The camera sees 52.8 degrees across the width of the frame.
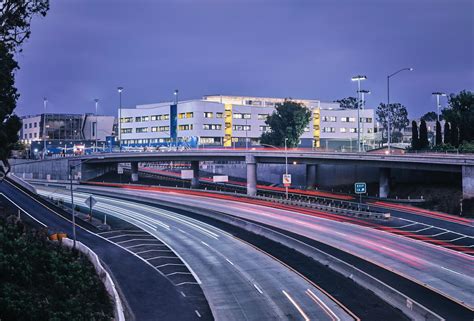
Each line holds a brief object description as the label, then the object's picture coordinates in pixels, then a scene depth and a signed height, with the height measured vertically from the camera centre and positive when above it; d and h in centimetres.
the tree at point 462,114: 9250 +921
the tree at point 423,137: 9308 +452
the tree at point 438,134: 9852 +525
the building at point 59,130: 19062 +1307
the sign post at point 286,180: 7719 -311
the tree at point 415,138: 9555 +442
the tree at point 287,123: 13662 +1091
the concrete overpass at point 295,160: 6400 +11
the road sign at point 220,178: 9059 -320
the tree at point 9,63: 4144 +1000
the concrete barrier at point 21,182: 7935 -331
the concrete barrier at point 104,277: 2660 -796
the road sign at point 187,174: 9603 -252
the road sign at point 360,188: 6475 -376
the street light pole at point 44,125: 18930 +1482
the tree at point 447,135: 9712 +508
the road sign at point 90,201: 5147 -428
